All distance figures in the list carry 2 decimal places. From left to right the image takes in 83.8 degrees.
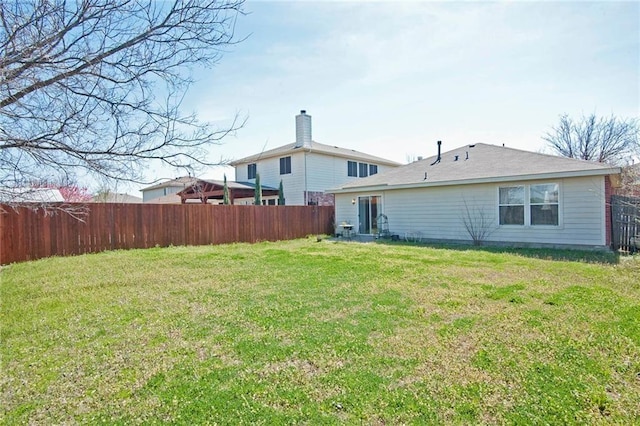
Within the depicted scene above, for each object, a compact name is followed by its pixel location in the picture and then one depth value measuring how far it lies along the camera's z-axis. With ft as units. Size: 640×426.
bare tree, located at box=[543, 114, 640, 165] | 76.64
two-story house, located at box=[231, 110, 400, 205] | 70.44
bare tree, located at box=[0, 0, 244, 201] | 11.33
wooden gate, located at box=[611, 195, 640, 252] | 33.76
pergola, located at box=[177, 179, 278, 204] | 67.97
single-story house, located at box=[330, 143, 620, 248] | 33.83
